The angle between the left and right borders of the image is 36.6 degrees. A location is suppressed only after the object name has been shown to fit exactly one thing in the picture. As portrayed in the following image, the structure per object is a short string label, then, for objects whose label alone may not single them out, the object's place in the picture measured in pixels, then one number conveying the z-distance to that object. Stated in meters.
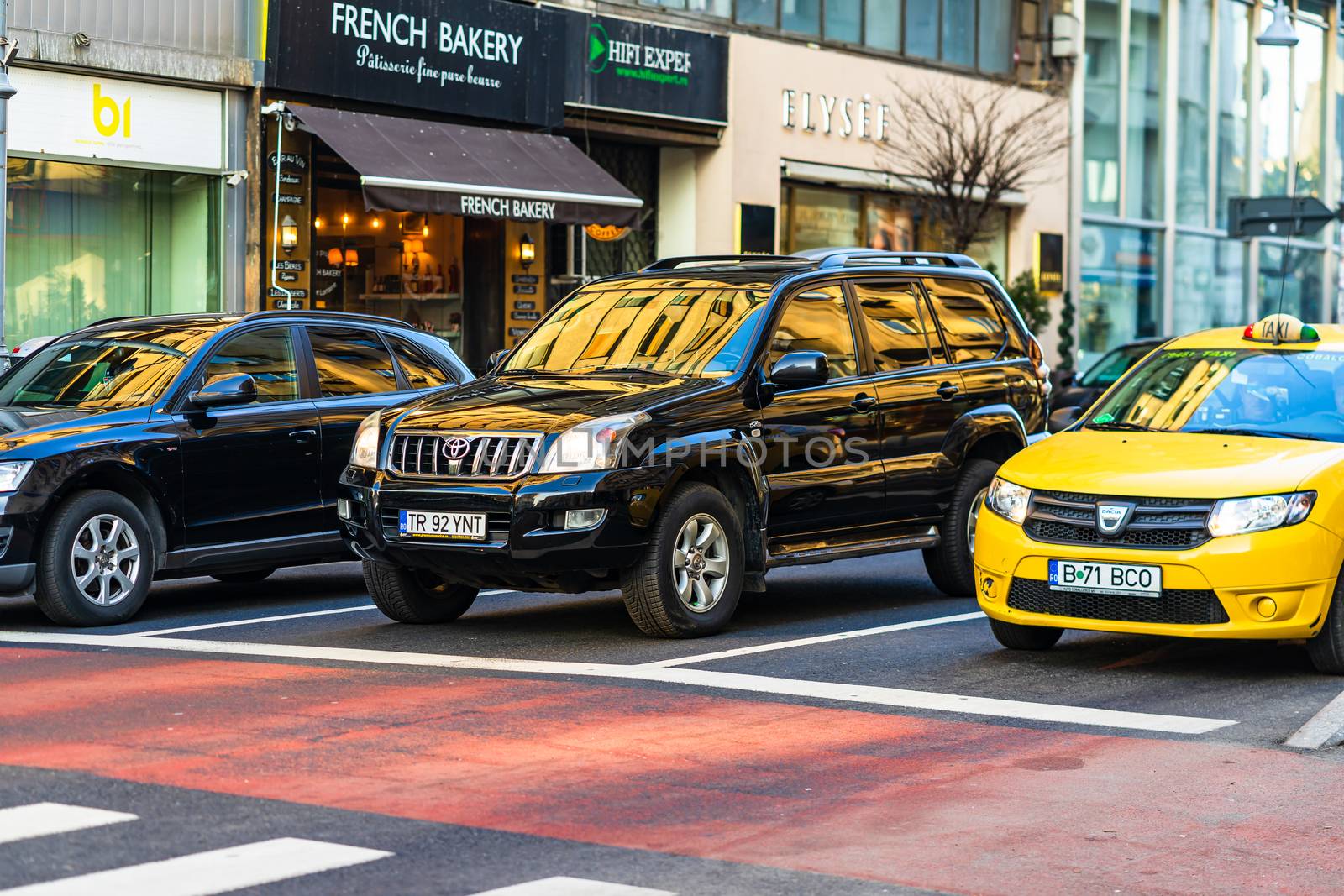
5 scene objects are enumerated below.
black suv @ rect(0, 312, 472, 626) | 10.62
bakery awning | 21.06
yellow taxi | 8.92
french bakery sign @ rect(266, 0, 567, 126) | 21.41
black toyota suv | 9.78
